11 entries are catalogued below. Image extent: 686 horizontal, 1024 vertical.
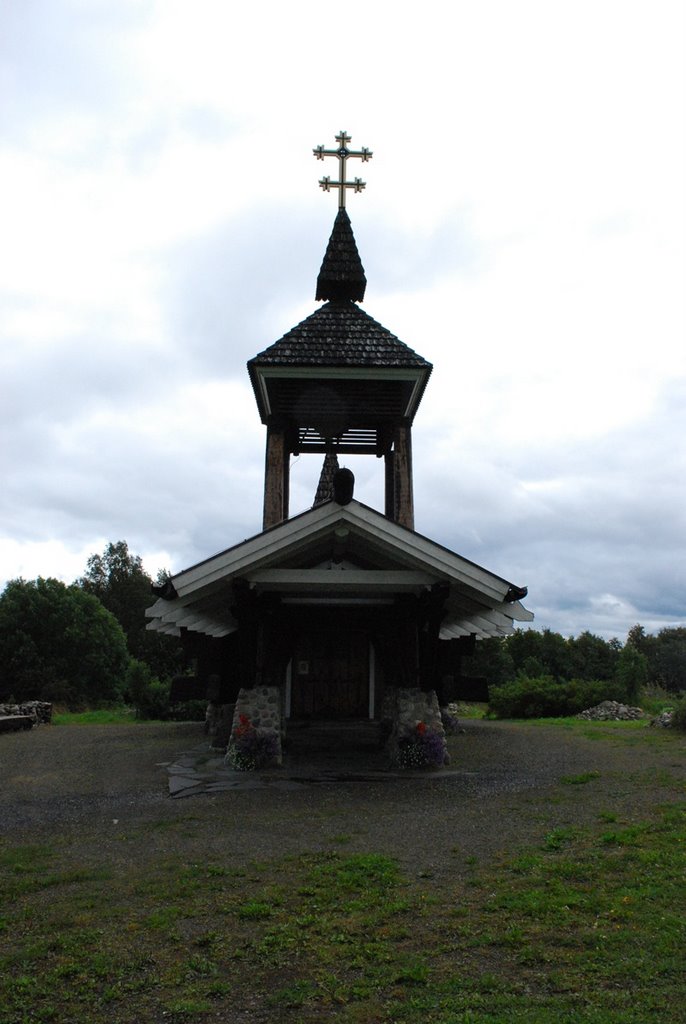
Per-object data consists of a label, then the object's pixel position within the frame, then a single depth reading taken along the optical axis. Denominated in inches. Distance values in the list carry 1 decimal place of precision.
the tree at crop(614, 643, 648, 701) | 855.7
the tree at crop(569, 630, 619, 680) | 1689.2
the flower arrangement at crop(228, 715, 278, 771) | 389.7
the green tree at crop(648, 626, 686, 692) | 2122.2
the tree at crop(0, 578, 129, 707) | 1253.1
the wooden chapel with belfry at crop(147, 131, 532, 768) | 360.8
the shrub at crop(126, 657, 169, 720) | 896.3
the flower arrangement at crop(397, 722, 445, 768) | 393.1
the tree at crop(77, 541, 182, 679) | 1647.4
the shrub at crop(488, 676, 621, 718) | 834.8
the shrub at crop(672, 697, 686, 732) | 586.2
